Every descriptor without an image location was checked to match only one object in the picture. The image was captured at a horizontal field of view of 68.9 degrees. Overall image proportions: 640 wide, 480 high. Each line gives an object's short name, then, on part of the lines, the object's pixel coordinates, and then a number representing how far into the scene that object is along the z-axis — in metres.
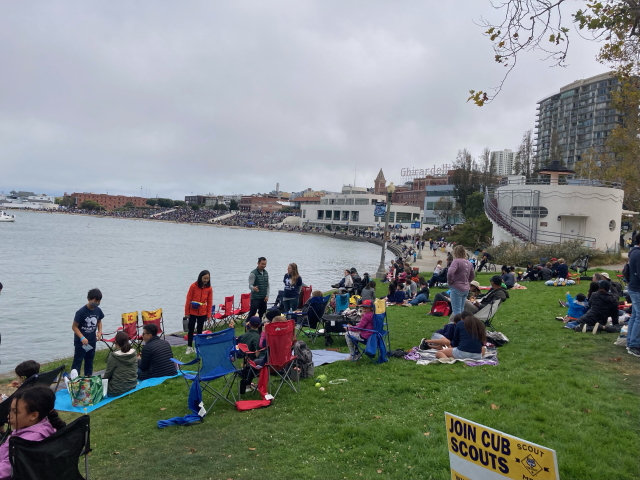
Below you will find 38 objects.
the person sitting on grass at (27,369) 5.70
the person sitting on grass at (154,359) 8.04
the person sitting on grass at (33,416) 3.72
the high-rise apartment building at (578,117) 109.69
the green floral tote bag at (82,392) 7.12
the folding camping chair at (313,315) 11.05
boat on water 119.12
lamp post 22.54
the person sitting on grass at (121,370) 7.61
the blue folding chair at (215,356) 6.39
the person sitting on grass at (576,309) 10.44
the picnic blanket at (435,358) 7.61
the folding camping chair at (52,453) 3.39
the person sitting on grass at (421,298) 15.86
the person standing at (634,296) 7.45
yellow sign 2.54
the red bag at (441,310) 13.02
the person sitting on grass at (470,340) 7.77
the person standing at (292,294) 12.91
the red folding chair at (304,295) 13.84
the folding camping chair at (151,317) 11.09
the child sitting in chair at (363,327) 8.34
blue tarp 7.05
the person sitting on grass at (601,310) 9.52
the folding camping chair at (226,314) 14.20
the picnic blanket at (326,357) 8.45
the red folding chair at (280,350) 6.68
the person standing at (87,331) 8.09
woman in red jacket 9.77
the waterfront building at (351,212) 115.88
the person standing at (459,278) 9.55
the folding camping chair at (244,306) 14.69
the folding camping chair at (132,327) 11.03
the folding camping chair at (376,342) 7.98
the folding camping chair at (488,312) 9.95
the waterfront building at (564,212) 30.53
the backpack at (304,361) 7.47
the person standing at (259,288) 11.12
